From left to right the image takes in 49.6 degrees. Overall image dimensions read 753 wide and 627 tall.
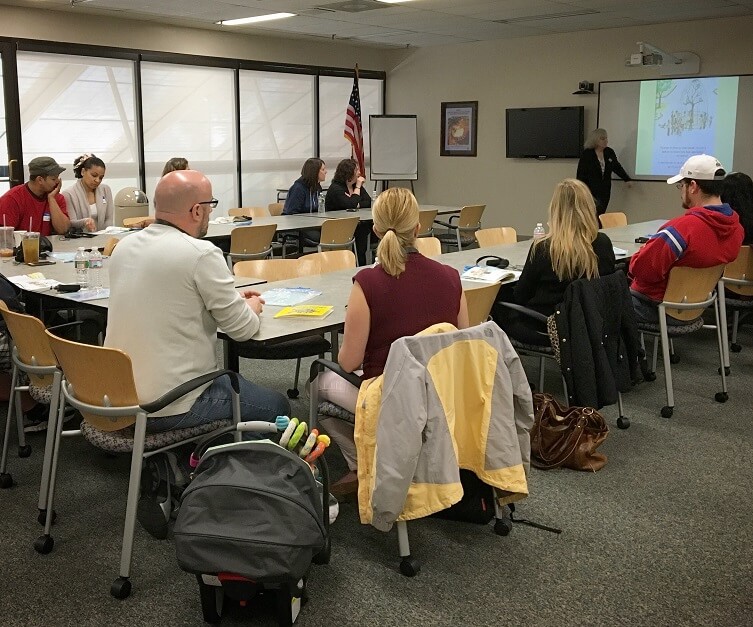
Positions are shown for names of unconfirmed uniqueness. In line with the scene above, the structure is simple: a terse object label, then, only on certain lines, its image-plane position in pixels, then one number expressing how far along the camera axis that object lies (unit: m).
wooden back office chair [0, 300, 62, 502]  2.80
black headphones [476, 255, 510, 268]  4.41
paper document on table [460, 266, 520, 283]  3.98
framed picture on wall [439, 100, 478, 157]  11.00
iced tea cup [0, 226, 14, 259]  4.75
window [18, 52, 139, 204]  8.27
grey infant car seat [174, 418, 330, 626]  2.11
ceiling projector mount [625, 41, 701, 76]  8.73
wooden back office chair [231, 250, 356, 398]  3.71
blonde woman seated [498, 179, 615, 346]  3.70
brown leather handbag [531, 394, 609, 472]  3.47
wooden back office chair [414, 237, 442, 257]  4.91
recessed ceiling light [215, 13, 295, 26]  8.42
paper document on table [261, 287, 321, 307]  3.34
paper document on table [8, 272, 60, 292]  3.68
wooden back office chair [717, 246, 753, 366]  4.91
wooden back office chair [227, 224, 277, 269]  5.90
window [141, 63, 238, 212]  9.30
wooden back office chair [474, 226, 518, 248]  5.47
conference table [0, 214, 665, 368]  2.93
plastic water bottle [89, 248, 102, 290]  3.74
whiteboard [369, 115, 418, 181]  11.34
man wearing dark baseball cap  5.15
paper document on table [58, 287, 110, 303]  3.43
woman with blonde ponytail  2.74
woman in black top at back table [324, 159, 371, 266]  8.09
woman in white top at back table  5.69
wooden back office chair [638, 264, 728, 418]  4.15
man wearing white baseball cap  4.16
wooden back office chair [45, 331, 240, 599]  2.44
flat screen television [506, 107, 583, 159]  9.91
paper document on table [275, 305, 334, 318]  3.10
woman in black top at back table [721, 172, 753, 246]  5.30
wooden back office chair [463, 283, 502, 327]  3.33
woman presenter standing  9.34
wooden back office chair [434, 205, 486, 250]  8.12
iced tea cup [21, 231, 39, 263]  4.37
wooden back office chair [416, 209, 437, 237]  7.58
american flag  10.60
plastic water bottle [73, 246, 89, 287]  3.79
